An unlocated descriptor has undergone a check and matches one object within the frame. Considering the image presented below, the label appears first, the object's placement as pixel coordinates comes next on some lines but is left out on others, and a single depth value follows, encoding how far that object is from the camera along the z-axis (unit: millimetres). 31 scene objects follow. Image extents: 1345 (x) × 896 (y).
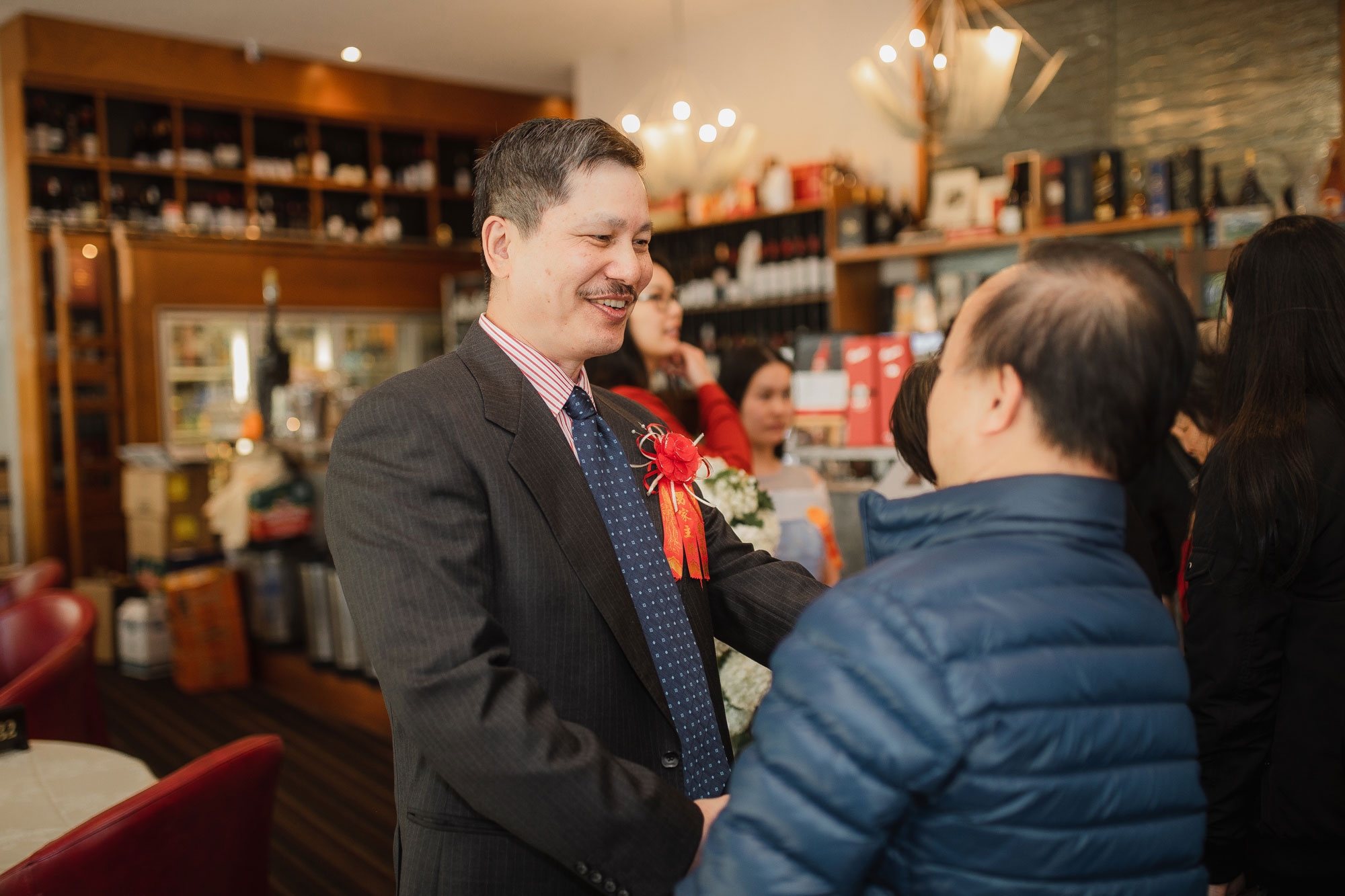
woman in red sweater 2689
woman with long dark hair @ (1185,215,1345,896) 1554
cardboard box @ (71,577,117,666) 6172
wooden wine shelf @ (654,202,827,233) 6859
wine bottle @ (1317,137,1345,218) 4656
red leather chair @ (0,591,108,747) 2693
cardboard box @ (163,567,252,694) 5500
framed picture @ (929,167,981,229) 6527
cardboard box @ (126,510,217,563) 6102
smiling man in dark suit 1060
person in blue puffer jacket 814
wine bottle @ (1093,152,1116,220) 5754
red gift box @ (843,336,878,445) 3703
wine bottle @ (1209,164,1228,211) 5598
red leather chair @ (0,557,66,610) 3580
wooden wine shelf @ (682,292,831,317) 6910
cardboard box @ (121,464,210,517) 6105
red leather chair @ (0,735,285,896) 1575
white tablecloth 1914
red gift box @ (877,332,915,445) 3658
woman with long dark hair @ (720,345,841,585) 2885
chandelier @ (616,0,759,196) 5820
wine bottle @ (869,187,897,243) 6637
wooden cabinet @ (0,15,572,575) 7344
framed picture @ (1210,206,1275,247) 4469
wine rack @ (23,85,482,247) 7613
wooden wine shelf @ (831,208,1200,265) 5523
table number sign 2303
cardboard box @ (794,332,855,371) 4000
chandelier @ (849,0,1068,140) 4602
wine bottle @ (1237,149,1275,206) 5363
